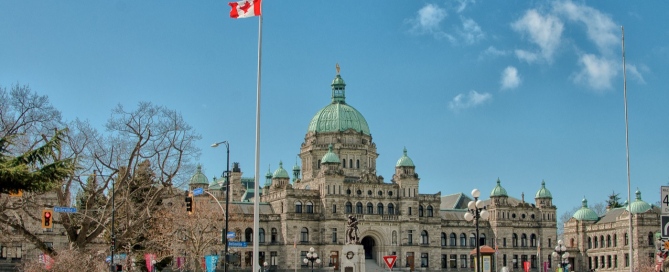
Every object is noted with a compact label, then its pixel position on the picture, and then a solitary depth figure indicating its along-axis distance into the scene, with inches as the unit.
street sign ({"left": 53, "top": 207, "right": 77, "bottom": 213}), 1950.1
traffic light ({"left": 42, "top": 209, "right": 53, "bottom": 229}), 1913.1
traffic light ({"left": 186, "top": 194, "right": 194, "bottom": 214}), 1942.7
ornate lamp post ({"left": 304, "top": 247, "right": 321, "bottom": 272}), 2910.9
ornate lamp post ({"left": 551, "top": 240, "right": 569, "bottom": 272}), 2505.9
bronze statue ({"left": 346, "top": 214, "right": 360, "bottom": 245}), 2623.0
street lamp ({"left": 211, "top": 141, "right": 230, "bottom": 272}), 1940.0
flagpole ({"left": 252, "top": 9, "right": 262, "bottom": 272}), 1508.4
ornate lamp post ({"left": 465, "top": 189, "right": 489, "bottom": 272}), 1679.7
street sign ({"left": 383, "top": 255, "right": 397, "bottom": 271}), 1615.4
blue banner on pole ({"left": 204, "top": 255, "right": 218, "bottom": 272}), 2517.5
